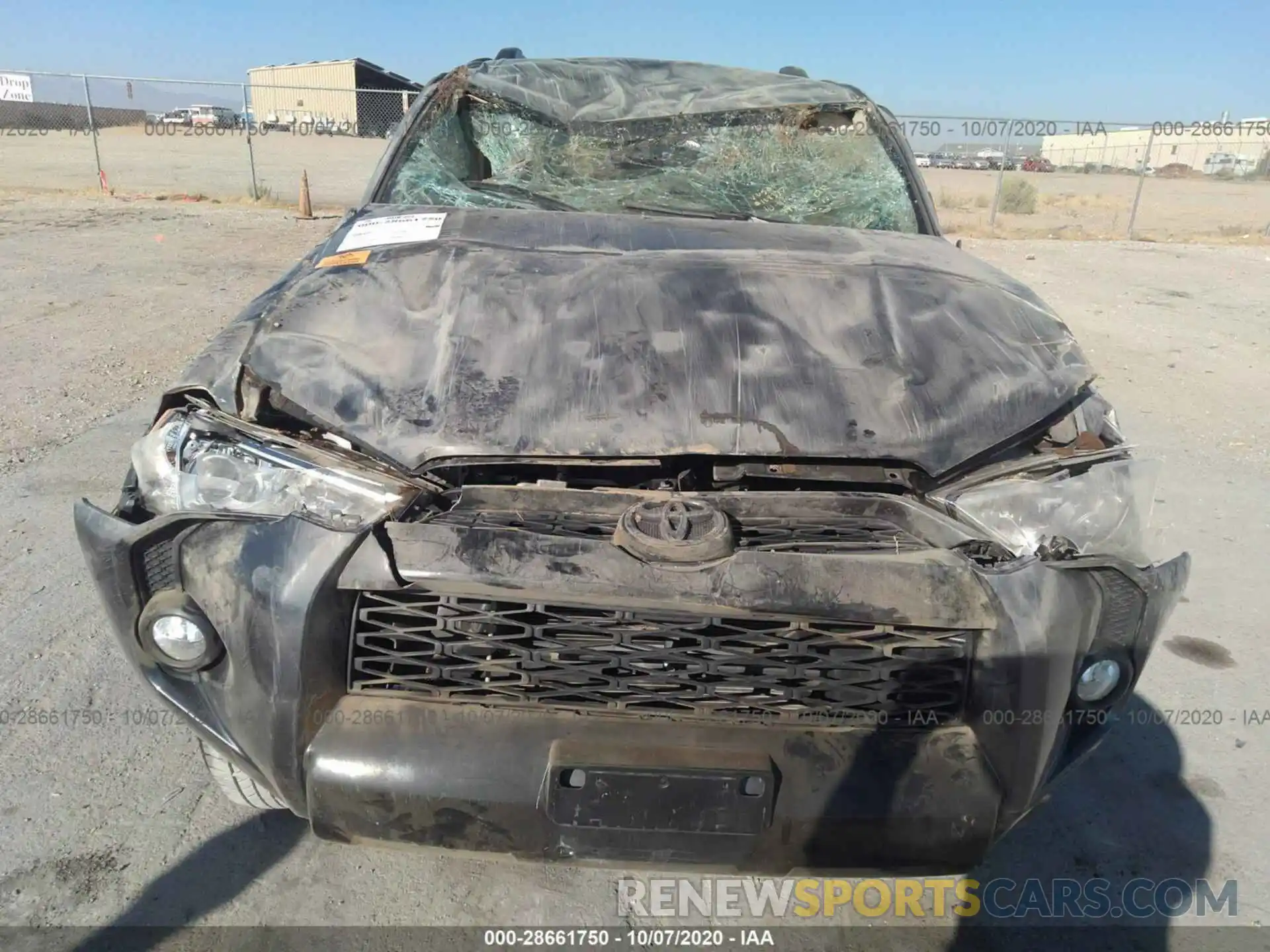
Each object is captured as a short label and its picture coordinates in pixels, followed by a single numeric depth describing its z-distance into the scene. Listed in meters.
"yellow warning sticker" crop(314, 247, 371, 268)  2.47
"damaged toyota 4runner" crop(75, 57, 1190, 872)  1.67
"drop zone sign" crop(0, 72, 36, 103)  20.28
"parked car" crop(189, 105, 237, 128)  33.22
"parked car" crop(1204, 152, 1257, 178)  36.59
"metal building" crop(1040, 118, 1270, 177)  33.50
